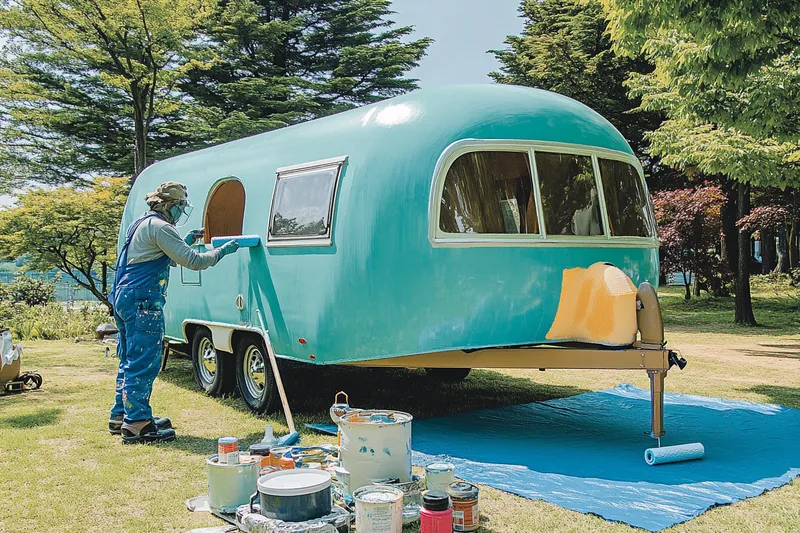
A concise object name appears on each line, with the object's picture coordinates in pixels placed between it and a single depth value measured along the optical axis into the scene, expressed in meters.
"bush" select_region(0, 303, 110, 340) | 16.34
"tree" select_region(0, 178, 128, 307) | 16.12
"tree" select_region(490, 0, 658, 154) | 23.84
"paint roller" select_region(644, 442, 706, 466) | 5.78
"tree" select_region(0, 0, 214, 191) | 14.98
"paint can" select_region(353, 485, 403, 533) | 4.10
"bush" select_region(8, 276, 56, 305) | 21.22
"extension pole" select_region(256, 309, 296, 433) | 6.56
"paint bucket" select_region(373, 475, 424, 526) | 4.71
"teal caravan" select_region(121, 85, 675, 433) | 6.30
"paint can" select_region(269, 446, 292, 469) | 5.23
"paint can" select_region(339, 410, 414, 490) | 4.83
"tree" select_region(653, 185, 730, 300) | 20.52
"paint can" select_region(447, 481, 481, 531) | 4.45
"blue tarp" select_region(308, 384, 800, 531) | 5.07
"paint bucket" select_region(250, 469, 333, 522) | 4.01
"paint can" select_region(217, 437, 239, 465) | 4.77
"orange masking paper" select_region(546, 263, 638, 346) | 6.25
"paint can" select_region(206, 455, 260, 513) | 4.75
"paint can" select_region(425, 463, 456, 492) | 4.70
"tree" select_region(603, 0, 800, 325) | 8.07
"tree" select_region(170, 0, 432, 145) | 22.92
